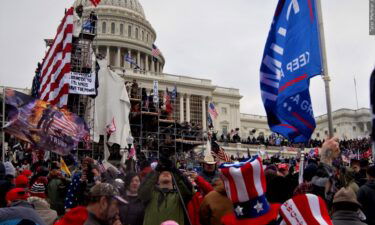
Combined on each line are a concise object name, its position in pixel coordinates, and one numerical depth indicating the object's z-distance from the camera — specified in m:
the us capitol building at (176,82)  59.22
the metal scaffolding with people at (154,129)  23.73
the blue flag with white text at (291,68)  4.79
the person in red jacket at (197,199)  4.51
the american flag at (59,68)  13.78
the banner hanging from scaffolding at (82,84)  14.91
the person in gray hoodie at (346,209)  3.20
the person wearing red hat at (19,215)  3.02
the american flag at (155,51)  40.04
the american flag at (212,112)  30.52
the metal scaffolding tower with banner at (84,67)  18.67
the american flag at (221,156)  10.26
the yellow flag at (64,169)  9.05
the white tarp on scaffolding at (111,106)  16.77
